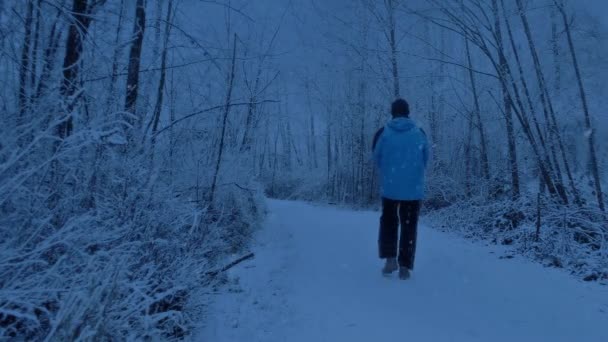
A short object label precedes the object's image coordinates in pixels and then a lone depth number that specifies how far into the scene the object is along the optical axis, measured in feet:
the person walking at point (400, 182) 11.89
